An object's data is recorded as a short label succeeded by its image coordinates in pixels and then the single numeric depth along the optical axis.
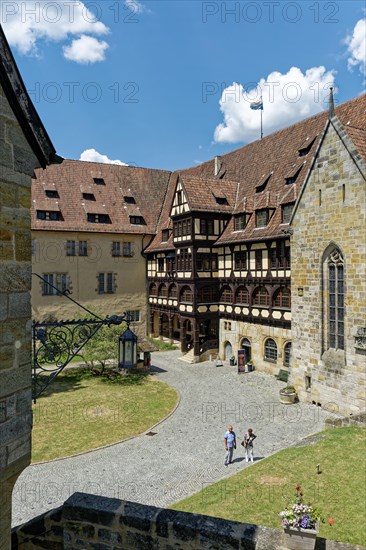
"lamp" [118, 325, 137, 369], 6.87
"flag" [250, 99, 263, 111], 30.86
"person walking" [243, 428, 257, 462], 12.30
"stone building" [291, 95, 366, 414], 15.53
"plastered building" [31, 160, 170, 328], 29.00
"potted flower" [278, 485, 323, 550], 4.48
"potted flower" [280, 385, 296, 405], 17.67
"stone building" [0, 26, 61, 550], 3.47
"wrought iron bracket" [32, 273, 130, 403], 4.96
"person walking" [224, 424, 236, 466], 12.19
